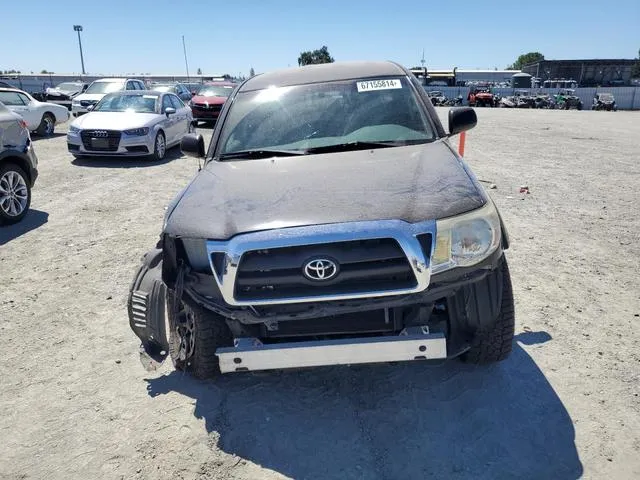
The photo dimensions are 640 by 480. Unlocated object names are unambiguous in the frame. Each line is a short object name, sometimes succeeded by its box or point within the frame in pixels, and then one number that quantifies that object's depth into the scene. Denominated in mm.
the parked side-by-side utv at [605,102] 38500
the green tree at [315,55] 82125
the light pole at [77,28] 70438
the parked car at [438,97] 43788
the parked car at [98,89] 17000
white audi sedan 10758
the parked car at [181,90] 21578
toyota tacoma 2400
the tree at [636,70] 94981
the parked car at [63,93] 25266
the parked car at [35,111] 14180
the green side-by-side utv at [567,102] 39562
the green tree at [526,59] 134775
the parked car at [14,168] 6469
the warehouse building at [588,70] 91438
